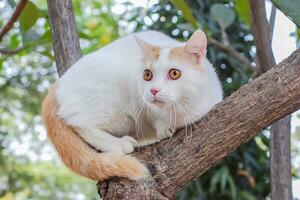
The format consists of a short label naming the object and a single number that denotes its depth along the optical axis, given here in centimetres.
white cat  107
